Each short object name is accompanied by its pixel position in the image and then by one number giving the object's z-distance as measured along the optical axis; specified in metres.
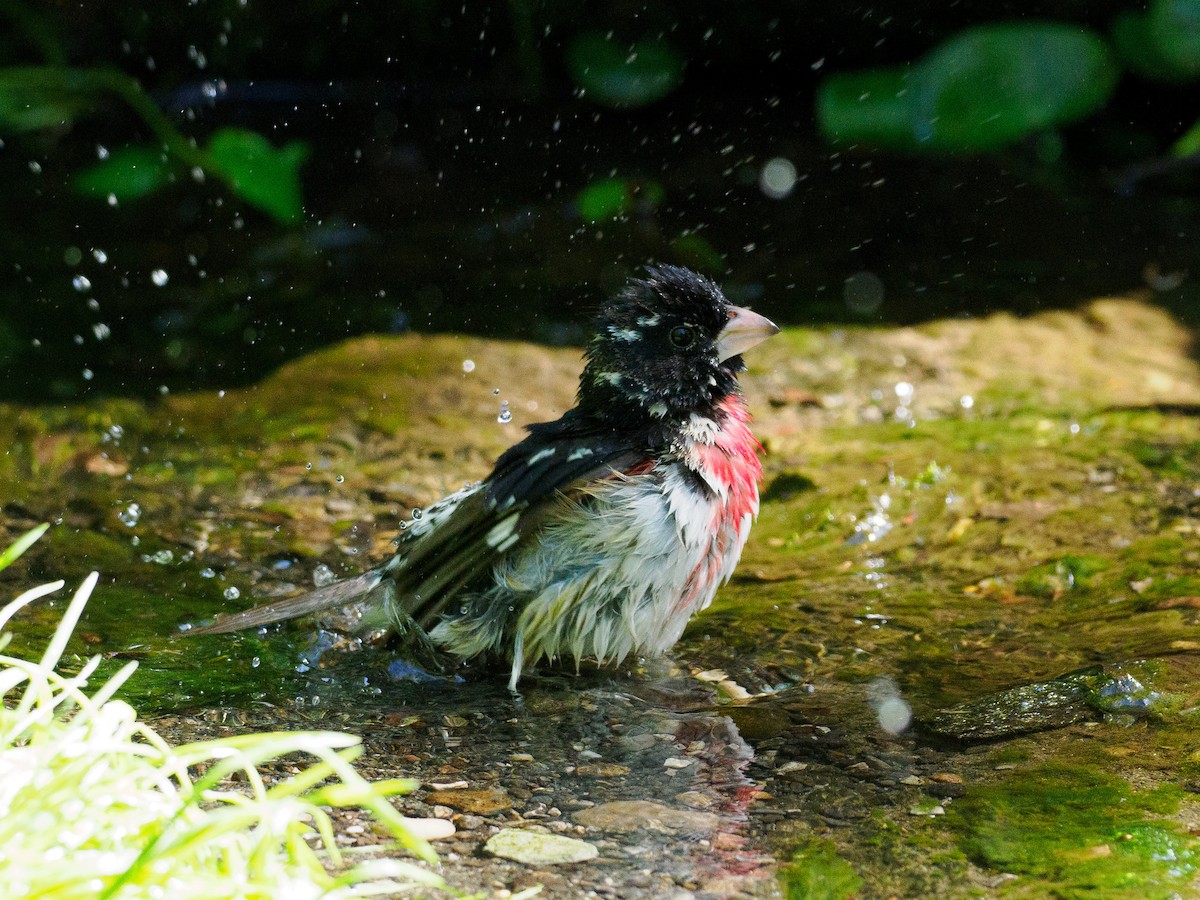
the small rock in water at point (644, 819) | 5.07
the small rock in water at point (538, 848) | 4.76
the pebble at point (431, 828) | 4.92
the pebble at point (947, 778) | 5.41
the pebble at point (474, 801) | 5.25
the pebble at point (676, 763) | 5.76
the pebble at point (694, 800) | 5.31
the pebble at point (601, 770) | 5.68
